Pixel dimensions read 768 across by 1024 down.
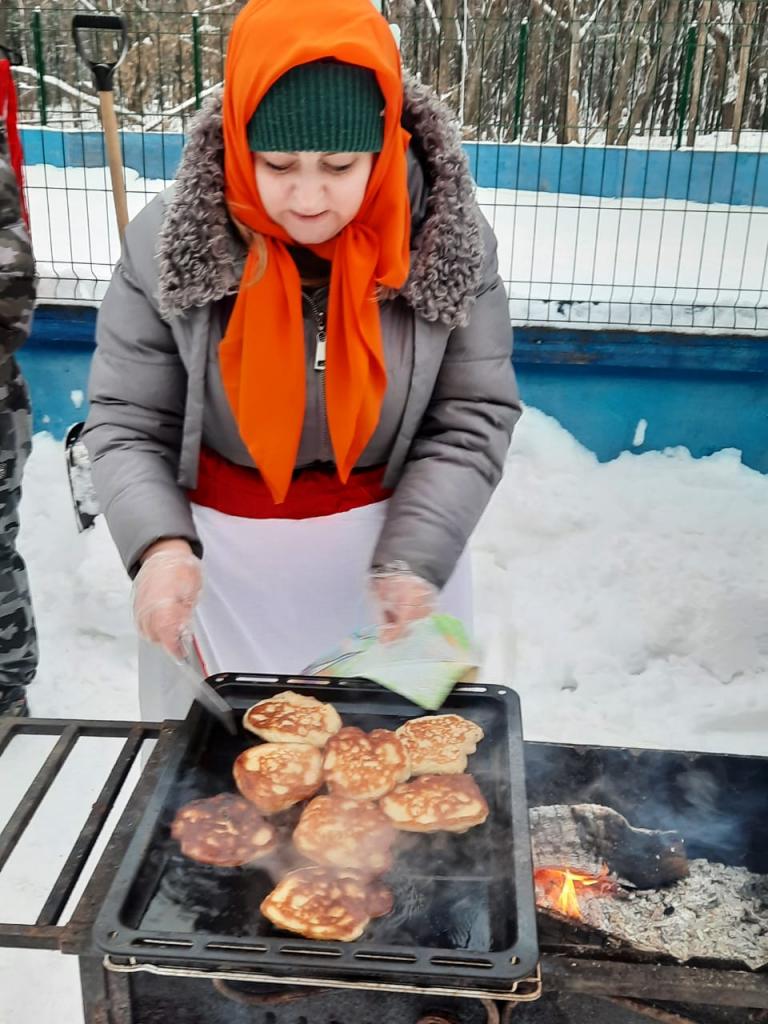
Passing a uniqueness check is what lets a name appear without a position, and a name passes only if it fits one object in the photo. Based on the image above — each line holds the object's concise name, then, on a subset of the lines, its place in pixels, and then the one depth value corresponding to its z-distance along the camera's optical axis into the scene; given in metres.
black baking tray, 1.18
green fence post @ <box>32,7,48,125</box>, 4.29
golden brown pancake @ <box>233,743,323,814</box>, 1.52
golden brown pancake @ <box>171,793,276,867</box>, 1.39
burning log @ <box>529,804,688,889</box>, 1.65
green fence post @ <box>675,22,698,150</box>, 4.49
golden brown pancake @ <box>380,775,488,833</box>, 1.46
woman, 1.61
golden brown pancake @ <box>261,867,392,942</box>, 1.26
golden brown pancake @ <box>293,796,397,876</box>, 1.42
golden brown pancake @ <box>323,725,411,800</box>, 1.56
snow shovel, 3.40
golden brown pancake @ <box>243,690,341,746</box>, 1.61
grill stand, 1.27
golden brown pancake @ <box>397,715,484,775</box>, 1.59
